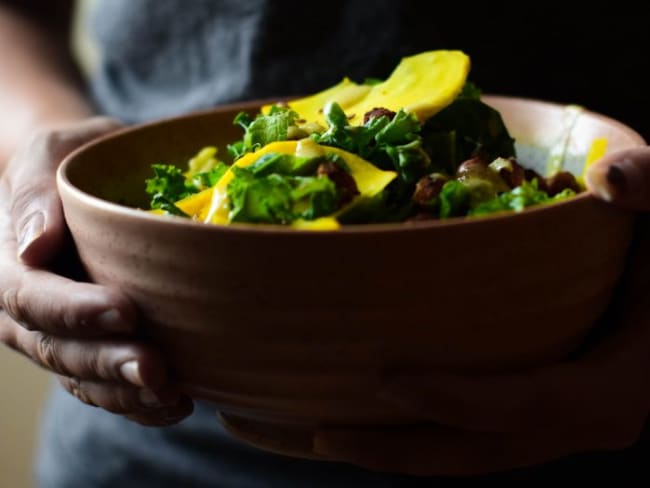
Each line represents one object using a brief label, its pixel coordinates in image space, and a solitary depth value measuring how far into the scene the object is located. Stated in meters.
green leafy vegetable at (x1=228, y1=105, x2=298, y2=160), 0.62
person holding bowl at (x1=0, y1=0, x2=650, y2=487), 0.54
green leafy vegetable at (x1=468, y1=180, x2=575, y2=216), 0.52
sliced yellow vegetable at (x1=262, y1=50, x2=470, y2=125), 0.62
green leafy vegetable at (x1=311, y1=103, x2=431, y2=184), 0.58
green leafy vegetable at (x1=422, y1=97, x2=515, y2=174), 0.63
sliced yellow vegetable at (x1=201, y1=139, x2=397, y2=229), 0.53
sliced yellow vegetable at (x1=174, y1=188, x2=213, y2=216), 0.58
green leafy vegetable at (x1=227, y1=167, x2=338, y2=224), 0.51
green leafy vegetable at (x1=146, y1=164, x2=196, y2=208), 0.65
